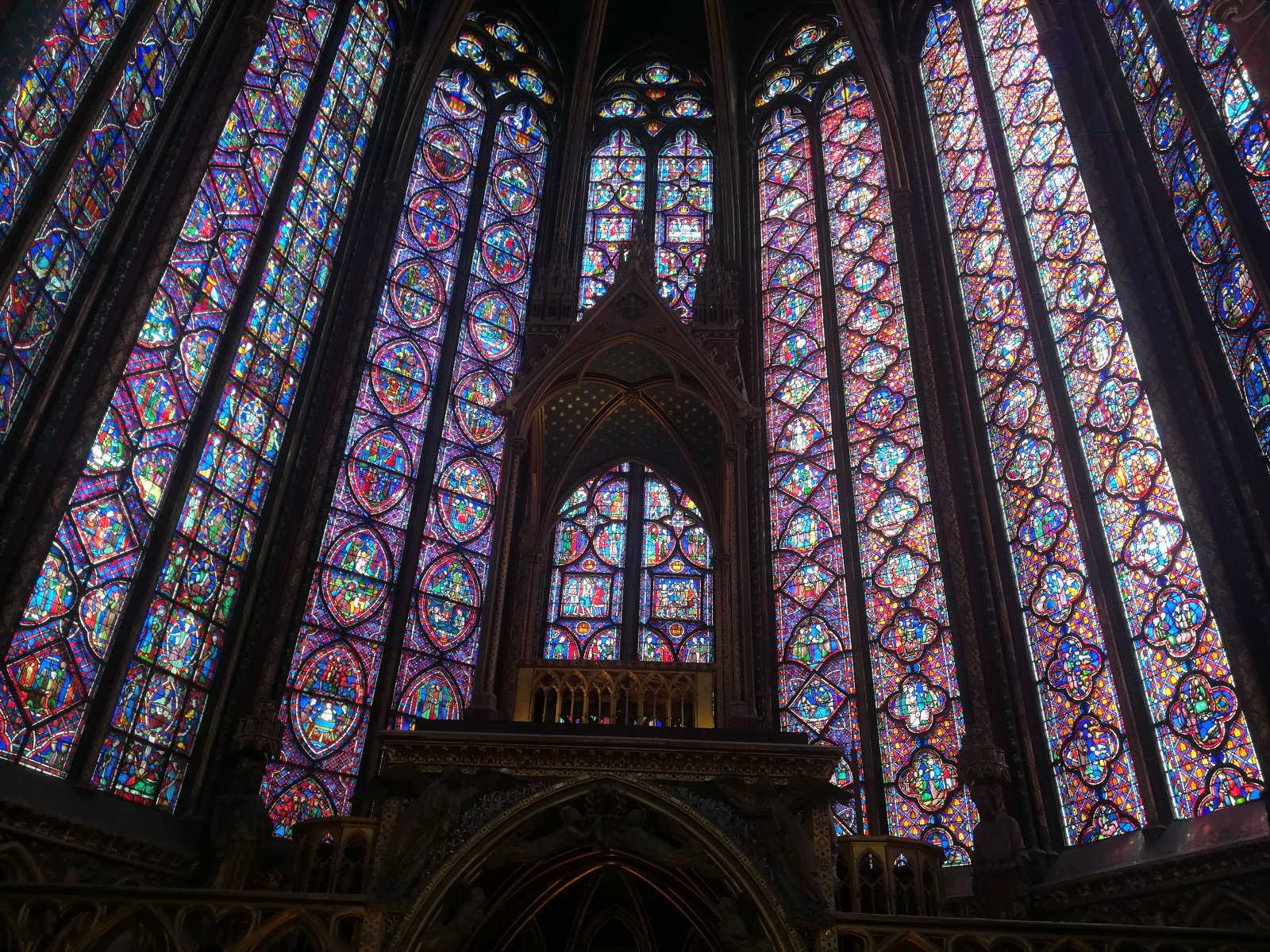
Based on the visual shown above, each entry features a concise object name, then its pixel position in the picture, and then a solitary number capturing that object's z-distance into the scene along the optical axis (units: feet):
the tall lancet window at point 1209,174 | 25.30
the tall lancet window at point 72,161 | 25.44
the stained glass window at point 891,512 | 32.35
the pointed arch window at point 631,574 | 38.14
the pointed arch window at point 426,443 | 33.78
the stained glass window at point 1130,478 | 25.22
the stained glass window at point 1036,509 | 28.19
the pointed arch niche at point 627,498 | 31.73
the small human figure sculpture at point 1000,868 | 26.48
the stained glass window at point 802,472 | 35.73
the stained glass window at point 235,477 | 28.81
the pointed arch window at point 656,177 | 46.93
